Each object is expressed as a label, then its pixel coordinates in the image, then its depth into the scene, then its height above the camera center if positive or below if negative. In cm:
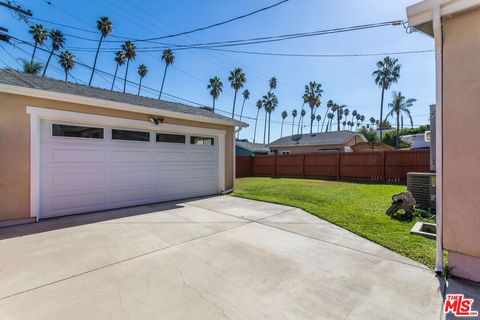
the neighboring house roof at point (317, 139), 2355 +228
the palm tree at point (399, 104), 3356 +807
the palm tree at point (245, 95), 3922 +1096
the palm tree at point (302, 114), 5038 +1004
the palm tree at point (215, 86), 3262 +1028
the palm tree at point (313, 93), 3612 +1030
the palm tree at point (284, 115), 5382 +1039
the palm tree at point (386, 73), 3072 +1154
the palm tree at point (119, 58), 2533 +1106
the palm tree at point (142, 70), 2864 +1093
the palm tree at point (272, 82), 4032 +1330
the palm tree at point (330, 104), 5295 +1268
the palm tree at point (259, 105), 4287 +1016
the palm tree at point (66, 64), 2360 +976
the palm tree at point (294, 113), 5377 +1070
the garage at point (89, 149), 514 +28
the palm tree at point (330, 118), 5853 +1045
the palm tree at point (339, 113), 5712 +1177
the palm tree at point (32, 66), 1882 +769
